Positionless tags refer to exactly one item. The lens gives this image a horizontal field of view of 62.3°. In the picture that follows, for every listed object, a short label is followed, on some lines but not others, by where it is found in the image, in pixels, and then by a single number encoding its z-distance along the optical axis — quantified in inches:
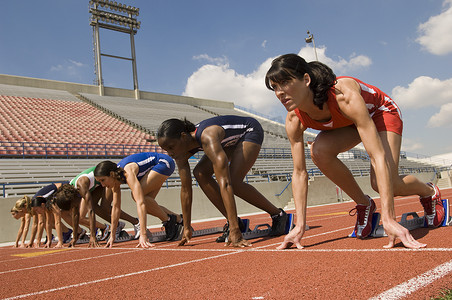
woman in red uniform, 96.9
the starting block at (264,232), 165.8
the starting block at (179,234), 215.8
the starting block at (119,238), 246.3
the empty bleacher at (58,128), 649.0
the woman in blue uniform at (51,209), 229.5
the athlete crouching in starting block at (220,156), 135.6
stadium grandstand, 557.1
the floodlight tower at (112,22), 1417.3
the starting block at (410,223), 121.8
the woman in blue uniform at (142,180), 189.5
